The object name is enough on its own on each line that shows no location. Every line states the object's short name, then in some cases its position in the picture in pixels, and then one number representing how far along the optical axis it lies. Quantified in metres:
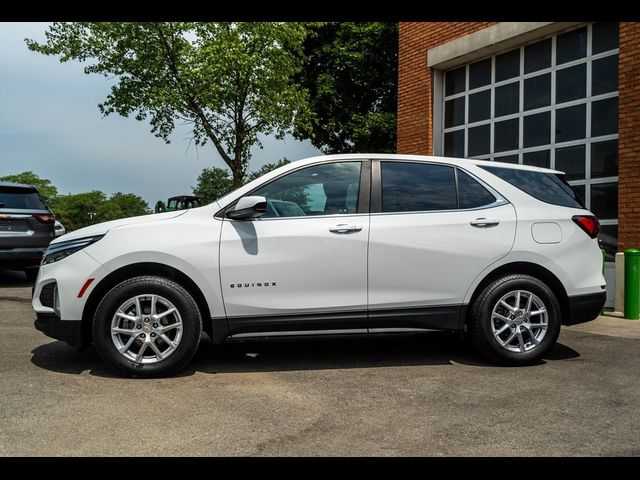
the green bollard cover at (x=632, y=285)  7.87
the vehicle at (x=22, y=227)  10.33
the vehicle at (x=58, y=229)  11.54
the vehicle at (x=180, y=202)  25.73
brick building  8.78
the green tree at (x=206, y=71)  18.47
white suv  4.59
